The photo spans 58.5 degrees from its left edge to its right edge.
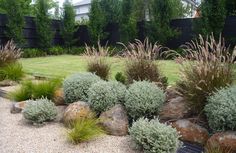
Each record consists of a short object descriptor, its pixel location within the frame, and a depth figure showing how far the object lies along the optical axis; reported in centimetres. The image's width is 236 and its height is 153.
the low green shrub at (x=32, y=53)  986
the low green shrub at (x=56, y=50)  1064
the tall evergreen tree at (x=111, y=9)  1129
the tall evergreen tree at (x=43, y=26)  1036
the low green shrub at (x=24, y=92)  385
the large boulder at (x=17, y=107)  361
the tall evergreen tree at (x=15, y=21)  950
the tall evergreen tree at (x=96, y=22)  1075
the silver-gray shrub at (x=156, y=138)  218
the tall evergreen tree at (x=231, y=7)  802
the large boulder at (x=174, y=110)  260
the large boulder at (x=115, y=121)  269
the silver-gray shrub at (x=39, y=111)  309
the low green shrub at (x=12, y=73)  504
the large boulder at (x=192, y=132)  236
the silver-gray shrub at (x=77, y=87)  327
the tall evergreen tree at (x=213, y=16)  754
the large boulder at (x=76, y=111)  289
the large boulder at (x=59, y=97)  355
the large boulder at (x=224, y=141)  209
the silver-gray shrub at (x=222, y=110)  214
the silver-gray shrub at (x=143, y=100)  264
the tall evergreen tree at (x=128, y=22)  951
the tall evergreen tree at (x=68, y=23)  1116
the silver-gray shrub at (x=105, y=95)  289
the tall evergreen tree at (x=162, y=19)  863
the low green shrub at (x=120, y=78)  337
